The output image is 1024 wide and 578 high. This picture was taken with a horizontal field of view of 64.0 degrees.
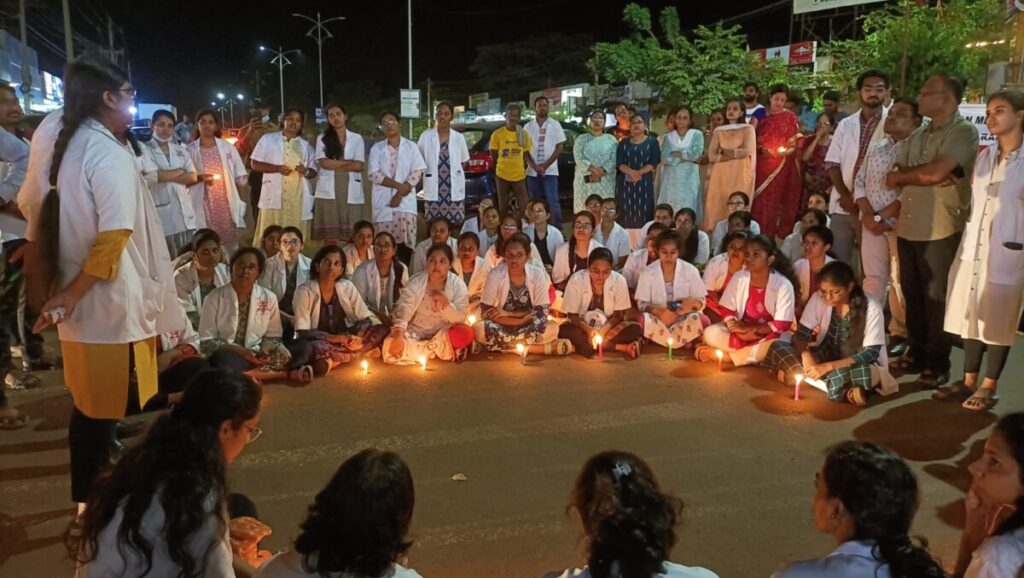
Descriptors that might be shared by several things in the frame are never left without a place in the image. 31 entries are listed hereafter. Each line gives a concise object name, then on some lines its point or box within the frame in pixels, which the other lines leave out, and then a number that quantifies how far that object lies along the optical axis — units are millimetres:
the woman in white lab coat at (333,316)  6191
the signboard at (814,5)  11414
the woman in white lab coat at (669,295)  6641
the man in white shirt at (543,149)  10078
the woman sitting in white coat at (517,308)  6617
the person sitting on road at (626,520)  2010
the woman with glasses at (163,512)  2039
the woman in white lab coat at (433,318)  6379
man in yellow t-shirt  9984
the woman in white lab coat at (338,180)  8484
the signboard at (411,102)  17672
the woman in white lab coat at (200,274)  5977
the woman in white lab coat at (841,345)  5367
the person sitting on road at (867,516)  2025
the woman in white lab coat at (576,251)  7465
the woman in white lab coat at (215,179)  7691
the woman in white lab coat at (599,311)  6613
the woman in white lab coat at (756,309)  6117
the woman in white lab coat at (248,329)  5789
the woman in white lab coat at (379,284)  6988
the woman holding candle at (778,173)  8648
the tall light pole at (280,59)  47156
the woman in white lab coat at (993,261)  4961
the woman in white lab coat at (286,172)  8250
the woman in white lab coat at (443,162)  9047
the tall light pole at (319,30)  34000
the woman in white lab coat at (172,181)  7266
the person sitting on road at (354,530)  1995
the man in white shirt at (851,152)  6562
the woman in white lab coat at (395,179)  8508
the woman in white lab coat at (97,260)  3176
